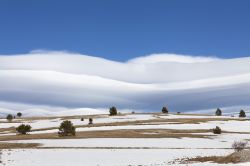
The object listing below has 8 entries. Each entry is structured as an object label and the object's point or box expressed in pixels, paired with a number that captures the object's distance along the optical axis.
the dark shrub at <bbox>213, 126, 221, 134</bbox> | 96.62
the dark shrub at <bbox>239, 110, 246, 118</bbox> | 178.88
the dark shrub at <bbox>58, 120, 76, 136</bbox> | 90.94
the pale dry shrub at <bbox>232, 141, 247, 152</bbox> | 66.53
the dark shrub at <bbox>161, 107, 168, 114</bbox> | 188.23
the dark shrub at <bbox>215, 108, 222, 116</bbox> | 192.94
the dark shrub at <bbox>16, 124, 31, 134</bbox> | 100.94
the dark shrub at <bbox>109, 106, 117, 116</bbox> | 170.00
